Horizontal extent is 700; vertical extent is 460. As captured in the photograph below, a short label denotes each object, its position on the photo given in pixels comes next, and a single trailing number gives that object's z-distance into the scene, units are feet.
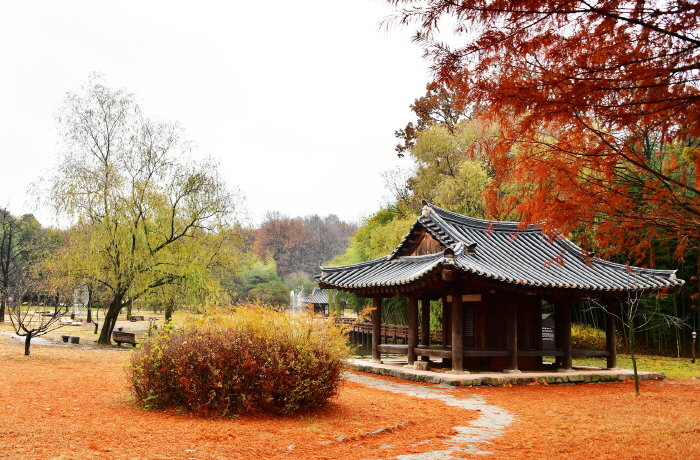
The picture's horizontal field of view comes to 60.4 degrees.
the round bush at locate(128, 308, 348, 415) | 26.30
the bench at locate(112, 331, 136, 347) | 72.08
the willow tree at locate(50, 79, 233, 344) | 67.72
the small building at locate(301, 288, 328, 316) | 187.66
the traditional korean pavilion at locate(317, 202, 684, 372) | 46.09
